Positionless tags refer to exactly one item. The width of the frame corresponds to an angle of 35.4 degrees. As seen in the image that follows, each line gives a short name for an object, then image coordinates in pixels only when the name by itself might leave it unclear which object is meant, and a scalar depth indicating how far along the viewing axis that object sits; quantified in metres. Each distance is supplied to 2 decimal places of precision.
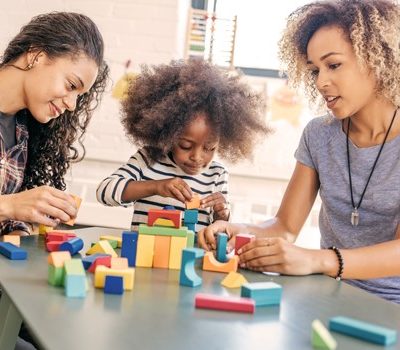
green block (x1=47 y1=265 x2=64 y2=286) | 0.99
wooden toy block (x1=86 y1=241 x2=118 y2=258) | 1.22
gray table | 0.77
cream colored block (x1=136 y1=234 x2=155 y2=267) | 1.20
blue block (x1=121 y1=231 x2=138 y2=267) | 1.19
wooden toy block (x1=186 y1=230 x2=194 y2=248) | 1.28
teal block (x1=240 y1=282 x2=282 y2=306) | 0.98
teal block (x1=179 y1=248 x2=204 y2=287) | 1.06
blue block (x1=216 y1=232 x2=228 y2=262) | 1.27
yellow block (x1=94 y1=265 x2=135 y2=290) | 0.99
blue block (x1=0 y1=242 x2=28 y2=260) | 1.17
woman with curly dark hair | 1.60
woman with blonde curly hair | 1.55
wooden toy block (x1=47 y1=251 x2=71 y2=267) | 1.00
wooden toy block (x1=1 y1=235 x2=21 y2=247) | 1.29
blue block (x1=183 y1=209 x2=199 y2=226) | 1.55
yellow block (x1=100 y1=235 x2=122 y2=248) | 1.37
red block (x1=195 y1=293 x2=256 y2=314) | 0.92
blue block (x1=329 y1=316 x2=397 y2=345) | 0.84
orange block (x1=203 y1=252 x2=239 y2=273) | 1.21
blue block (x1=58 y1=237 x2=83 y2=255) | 1.25
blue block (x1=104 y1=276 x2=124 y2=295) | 0.97
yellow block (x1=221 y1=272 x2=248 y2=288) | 1.08
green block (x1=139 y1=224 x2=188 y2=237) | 1.21
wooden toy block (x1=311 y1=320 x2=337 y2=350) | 0.78
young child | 1.83
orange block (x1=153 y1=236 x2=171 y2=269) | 1.21
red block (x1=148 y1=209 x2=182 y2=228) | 1.30
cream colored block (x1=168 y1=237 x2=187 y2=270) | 1.21
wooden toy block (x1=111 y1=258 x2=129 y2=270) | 1.07
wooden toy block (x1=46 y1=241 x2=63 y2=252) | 1.27
